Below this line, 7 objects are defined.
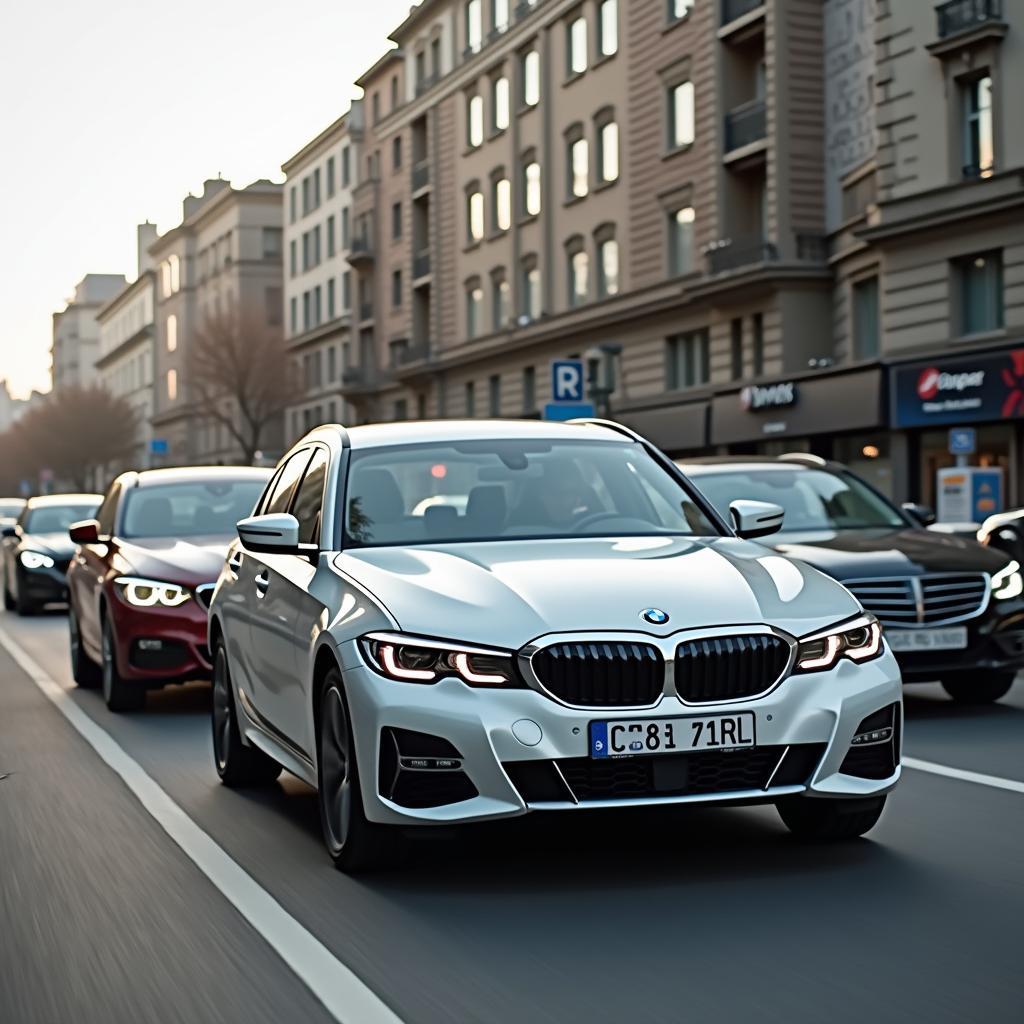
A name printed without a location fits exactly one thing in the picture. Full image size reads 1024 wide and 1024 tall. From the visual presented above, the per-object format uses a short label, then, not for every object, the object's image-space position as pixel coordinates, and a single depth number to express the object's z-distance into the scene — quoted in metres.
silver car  5.83
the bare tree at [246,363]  82.00
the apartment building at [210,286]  99.44
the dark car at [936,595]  11.12
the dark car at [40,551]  24.17
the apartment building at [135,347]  128.88
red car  12.04
